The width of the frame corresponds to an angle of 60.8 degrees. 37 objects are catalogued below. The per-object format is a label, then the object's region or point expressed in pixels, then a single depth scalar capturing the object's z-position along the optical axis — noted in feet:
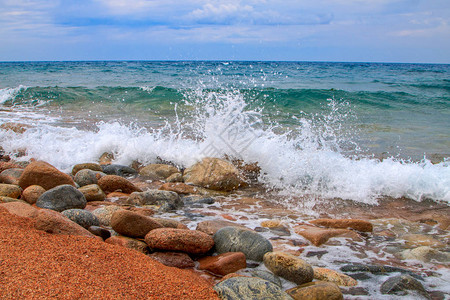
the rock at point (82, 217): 10.16
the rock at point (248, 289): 7.02
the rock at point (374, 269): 9.39
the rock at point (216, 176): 17.24
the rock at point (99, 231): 9.78
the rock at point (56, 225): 8.77
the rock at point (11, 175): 15.00
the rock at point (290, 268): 8.64
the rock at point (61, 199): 11.93
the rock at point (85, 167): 18.56
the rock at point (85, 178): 15.89
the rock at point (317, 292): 7.78
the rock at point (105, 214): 11.26
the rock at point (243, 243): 9.66
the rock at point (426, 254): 10.39
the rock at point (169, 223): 10.76
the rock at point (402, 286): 8.38
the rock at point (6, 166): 17.47
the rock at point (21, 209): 9.39
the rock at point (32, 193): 12.69
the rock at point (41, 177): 13.93
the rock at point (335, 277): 8.80
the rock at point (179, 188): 16.52
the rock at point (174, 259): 9.03
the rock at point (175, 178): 18.29
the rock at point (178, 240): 9.22
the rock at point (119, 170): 19.49
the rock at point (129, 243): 9.39
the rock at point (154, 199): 14.30
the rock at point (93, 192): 14.29
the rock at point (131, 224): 9.93
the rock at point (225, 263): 8.97
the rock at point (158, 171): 19.16
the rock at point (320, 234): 11.21
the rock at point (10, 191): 13.02
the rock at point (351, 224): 12.44
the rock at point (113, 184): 15.98
